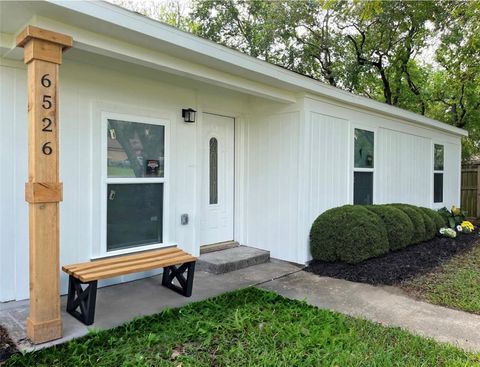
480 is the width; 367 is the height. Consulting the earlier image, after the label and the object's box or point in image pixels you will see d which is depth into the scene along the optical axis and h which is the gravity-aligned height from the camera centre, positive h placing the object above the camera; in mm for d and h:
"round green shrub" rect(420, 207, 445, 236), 7455 -818
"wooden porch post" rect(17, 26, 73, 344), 2701 -13
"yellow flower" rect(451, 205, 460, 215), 8867 -763
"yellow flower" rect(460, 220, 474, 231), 8166 -1026
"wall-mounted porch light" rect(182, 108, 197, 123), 4996 +895
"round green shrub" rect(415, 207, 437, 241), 7004 -907
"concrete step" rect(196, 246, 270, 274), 4932 -1168
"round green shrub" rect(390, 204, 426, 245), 6578 -808
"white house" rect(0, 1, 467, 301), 3510 +476
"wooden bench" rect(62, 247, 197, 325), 3168 -893
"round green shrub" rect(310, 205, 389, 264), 5172 -839
